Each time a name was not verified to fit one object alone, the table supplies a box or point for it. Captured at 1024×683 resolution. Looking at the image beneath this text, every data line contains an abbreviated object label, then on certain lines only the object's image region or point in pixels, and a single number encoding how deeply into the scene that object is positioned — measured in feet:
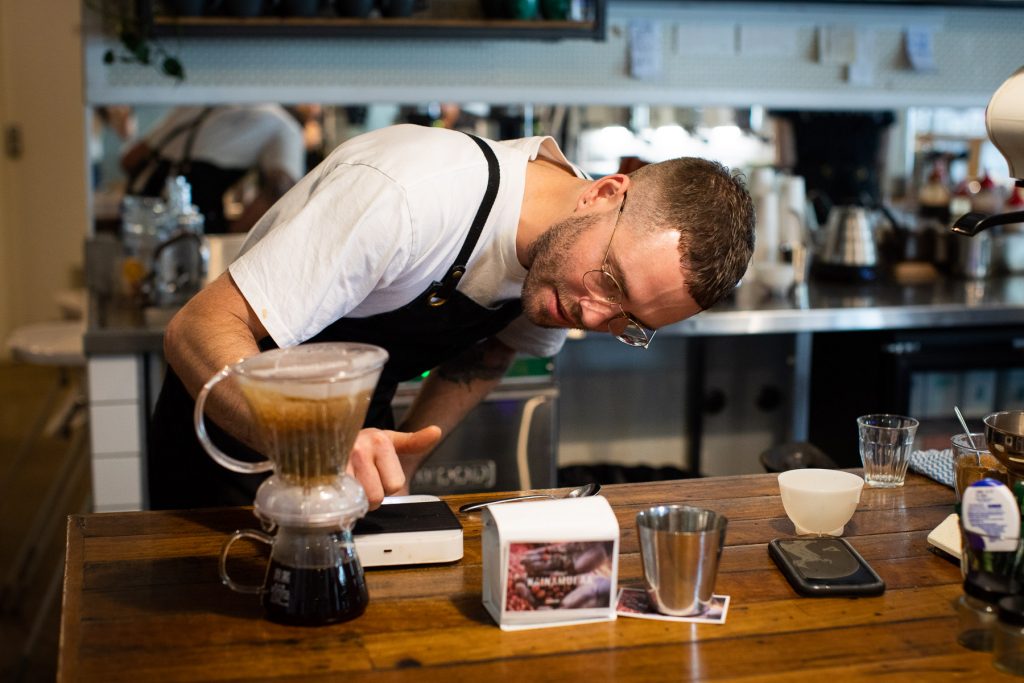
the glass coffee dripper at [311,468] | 3.73
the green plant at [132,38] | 10.85
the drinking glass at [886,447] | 5.45
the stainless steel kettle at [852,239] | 12.11
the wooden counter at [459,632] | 3.63
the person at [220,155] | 11.64
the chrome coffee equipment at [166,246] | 10.31
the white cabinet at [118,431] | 9.14
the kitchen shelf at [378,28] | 10.66
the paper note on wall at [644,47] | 12.36
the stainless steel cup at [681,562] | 3.96
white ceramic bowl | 4.78
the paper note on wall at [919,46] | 13.06
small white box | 3.92
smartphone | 4.24
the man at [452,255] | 4.99
